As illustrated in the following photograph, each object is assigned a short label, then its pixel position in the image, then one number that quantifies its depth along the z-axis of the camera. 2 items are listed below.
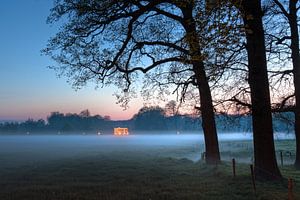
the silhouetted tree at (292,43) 20.14
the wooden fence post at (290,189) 9.56
